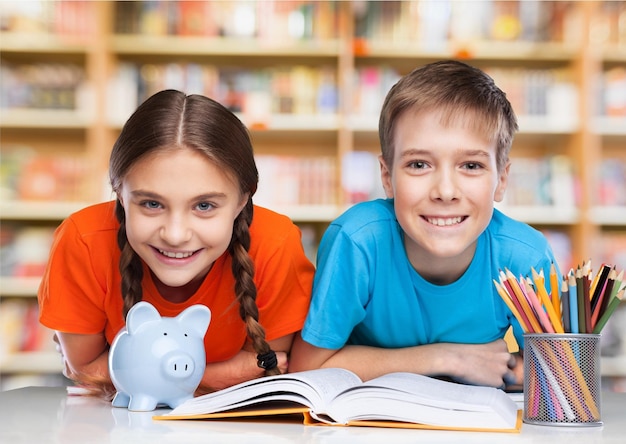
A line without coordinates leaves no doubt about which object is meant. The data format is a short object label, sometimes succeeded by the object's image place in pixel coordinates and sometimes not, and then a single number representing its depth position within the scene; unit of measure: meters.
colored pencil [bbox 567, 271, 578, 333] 0.82
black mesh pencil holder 0.81
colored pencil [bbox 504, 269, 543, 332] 0.85
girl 1.06
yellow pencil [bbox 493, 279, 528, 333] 0.86
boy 1.14
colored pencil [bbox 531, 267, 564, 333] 0.84
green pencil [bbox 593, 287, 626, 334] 0.83
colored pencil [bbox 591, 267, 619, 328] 0.83
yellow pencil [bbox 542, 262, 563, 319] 0.84
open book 0.78
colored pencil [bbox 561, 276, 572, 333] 0.82
